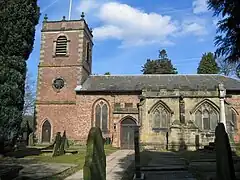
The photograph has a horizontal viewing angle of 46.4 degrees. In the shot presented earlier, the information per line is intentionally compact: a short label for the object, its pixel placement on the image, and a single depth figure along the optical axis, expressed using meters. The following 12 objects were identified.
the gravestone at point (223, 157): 6.65
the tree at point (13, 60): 17.58
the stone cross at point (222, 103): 23.77
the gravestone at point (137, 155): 9.91
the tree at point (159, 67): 59.78
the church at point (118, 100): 27.04
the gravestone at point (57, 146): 18.89
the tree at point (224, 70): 47.40
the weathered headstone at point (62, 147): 19.74
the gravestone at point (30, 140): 29.74
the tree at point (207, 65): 51.59
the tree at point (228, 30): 7.03
